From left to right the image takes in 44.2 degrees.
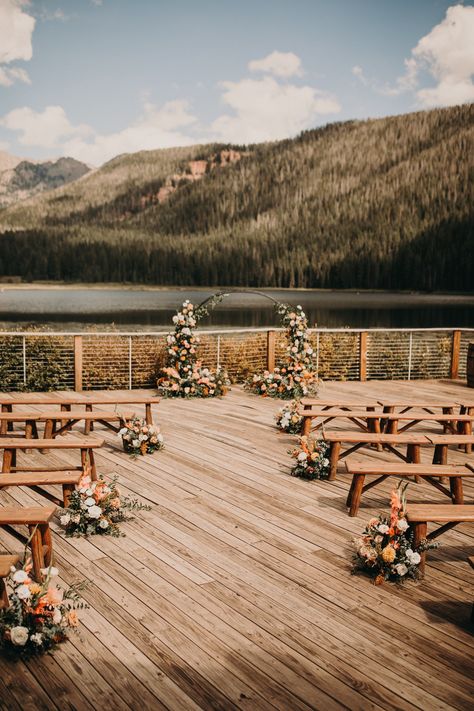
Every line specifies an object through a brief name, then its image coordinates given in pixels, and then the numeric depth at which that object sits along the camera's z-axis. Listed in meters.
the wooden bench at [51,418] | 5.99
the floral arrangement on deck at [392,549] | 3.58
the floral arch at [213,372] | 9.79
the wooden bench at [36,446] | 4.89
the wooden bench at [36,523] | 3.33
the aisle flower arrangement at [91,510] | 4.16
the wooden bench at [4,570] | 2.84
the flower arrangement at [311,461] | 5.51
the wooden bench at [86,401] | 6.57
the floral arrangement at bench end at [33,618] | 2.80
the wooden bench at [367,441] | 5.22
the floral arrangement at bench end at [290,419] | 7.18
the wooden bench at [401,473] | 4.40
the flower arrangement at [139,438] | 6.12
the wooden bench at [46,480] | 4.01
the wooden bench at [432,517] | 3.60
